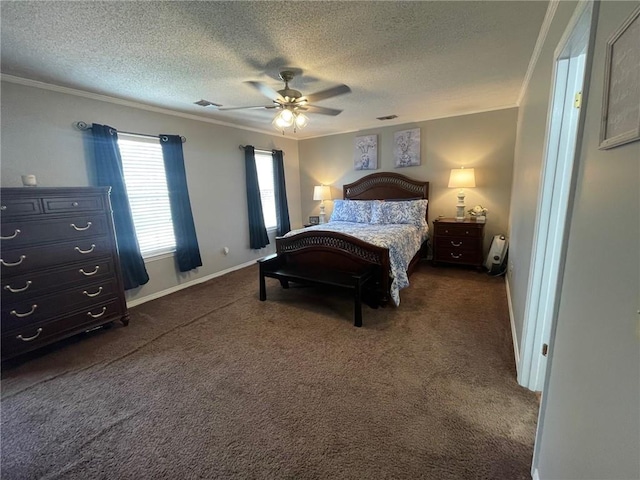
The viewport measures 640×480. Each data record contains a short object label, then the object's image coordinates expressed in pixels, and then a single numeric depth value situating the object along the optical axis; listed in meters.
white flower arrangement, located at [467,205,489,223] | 4.13
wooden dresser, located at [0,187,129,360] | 2.17
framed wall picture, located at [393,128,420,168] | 4.61
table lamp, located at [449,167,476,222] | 4.07
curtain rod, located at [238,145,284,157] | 4.59
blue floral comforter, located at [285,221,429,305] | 3.06
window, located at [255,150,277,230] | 5.07
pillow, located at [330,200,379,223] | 4.67
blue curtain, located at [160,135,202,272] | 3.64
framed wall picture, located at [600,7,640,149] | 0.67
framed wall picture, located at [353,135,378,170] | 4.98
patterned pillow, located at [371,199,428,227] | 4.36
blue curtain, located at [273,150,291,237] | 5.26
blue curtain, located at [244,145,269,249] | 4.67
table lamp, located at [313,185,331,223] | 5.38
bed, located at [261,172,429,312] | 3.04
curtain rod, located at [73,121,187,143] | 2.87
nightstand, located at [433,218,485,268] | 4.05
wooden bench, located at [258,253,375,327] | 2.72
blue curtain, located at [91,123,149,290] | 2.99
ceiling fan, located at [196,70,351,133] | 2.36
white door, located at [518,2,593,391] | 1.41
